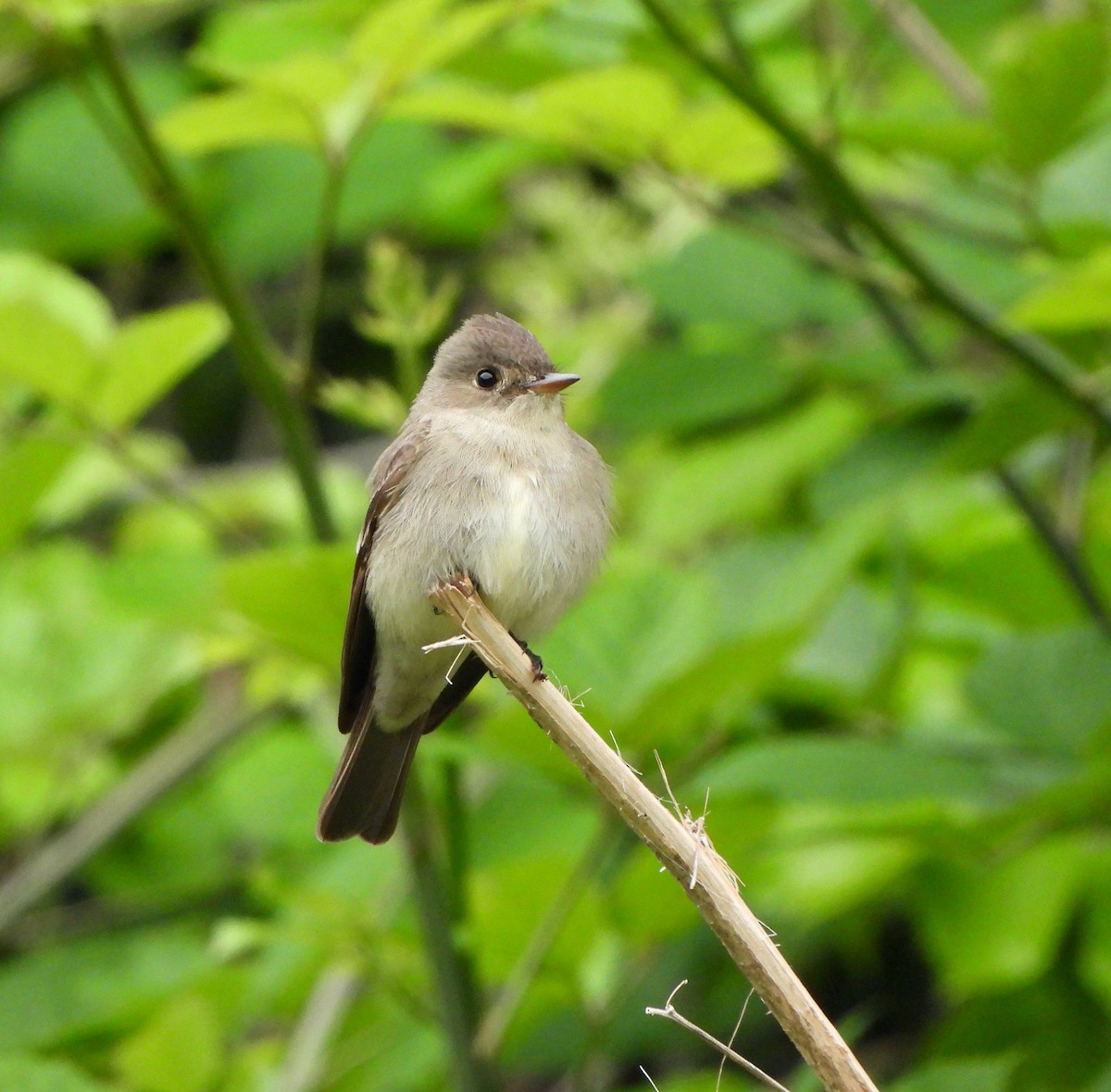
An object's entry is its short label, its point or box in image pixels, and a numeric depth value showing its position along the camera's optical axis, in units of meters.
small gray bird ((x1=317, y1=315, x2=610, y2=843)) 5.84
